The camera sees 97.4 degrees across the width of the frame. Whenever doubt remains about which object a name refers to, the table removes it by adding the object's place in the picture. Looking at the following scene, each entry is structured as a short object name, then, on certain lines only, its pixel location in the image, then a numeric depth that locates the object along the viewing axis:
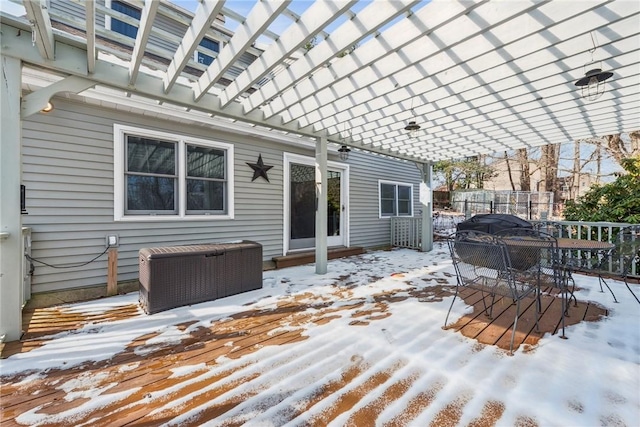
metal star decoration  5.27
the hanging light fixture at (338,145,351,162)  5.60
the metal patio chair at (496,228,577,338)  2.74
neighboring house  15.98
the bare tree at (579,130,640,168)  9.46
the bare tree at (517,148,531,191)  16.19
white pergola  2.10
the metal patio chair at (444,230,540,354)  2.47
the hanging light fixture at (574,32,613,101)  2.49
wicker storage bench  3.16
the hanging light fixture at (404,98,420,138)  3.81
